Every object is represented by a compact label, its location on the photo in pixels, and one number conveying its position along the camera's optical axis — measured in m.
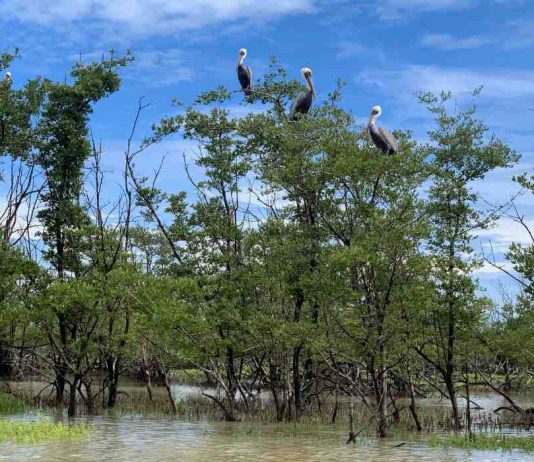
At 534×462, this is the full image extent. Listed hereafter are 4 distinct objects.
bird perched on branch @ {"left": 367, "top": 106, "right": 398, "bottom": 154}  14.76
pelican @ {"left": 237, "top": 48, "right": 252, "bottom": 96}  20.00
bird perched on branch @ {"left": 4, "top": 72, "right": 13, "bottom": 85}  19.30
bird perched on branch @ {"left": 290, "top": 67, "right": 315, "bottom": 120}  17.62
